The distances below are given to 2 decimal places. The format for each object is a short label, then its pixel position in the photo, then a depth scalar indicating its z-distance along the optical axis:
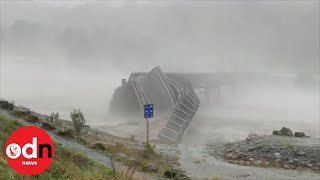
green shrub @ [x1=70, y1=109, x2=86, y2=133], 29.90
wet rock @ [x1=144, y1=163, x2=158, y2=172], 20.00
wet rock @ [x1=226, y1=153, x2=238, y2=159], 28.41
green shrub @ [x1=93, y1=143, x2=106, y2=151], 24.25
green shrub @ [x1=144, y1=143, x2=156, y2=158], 25.64
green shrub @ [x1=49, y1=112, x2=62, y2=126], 32.45
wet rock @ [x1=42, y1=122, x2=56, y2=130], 27.57
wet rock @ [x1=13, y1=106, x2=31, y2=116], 31.41
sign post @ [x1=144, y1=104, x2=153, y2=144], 24.88
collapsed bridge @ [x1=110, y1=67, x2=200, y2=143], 45.03
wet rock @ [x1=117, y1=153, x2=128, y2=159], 23.27
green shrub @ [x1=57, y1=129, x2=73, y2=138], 26.20
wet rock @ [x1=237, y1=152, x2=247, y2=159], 27.99
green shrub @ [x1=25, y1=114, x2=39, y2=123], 29.98
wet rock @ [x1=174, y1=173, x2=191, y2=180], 18.25
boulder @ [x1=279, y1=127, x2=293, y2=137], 37.16
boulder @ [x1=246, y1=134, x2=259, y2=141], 34.12
